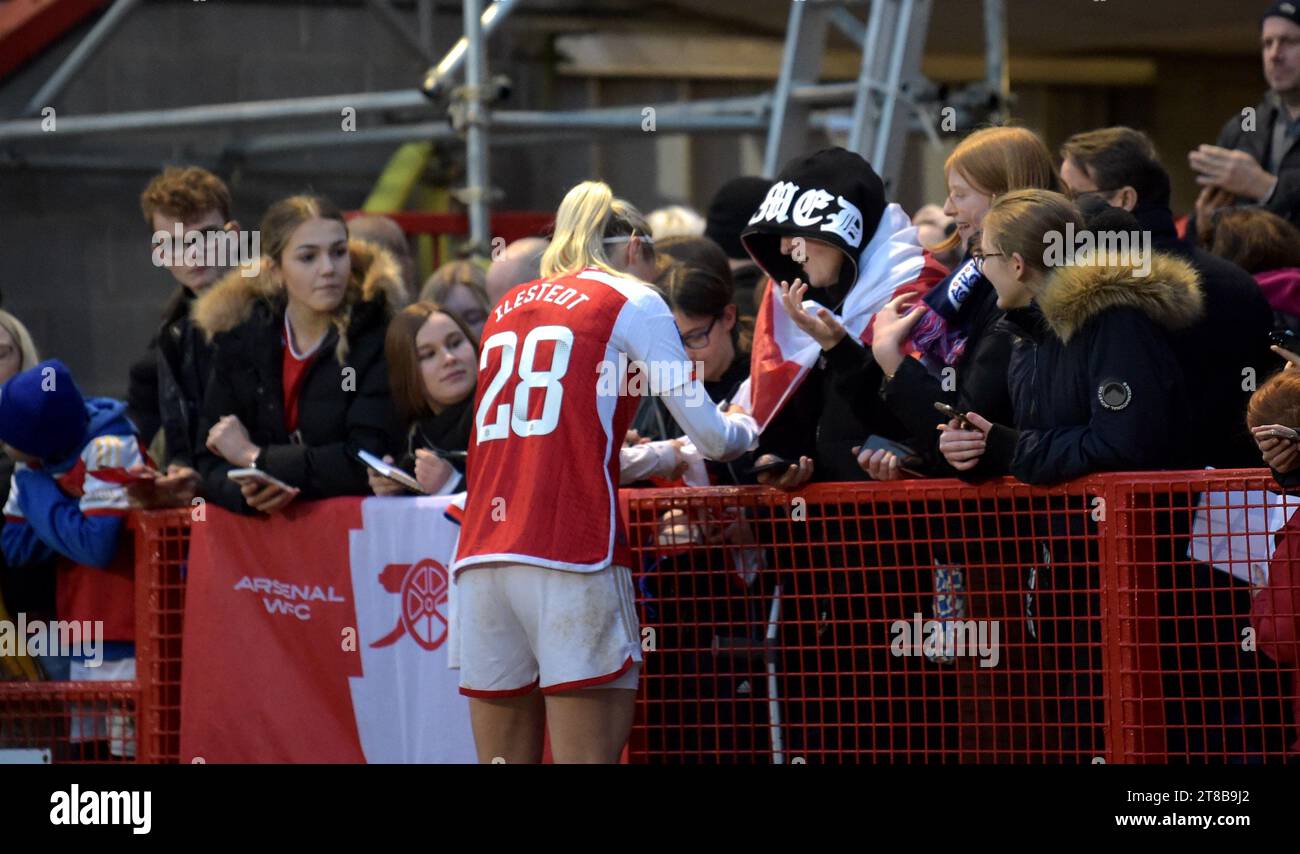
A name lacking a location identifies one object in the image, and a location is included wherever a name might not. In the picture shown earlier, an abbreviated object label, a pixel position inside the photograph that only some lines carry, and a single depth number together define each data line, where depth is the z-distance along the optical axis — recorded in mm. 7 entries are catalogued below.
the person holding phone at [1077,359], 4488
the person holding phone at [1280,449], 4207
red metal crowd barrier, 4547
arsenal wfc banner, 5703
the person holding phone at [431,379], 5844
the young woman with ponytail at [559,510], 4672
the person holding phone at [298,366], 5832
